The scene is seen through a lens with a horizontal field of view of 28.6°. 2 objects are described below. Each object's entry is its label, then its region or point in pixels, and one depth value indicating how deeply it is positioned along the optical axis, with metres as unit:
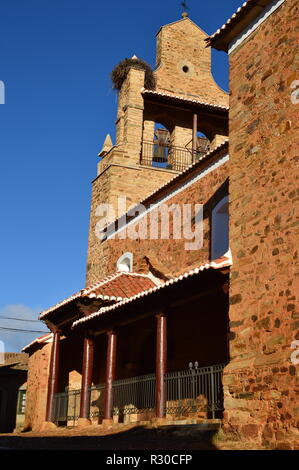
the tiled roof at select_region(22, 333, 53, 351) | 17.77
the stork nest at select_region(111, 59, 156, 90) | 22.94
